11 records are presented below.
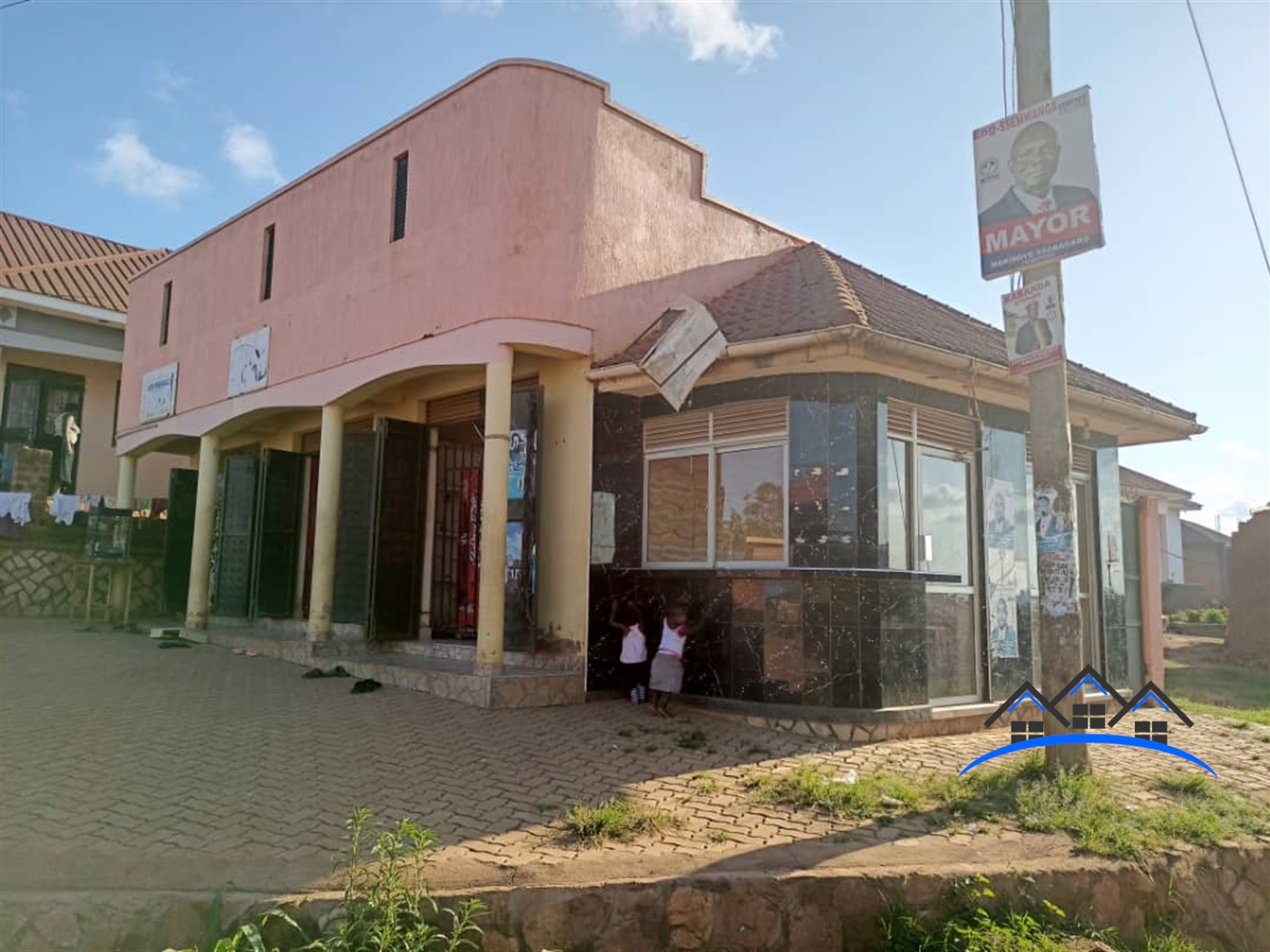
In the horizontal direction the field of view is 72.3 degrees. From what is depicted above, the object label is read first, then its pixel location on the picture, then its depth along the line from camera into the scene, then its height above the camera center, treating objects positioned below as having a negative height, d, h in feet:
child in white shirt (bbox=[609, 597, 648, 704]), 27.43 -2.10
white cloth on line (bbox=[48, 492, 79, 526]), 49.08 +3.55
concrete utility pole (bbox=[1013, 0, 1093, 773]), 18.79 +3.11
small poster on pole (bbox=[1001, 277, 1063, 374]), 19.13 +5.89
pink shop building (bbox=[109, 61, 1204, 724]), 25.30 +5.11
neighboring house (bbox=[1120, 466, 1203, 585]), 107.96 +9.30
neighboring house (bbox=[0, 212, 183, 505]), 52.90 +13.44
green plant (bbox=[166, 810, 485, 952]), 11.66 -4.69
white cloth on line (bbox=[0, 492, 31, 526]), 47.62 +3.46
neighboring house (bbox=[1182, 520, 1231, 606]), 122.52 +5.47
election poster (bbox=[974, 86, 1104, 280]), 18.72 +8.96
